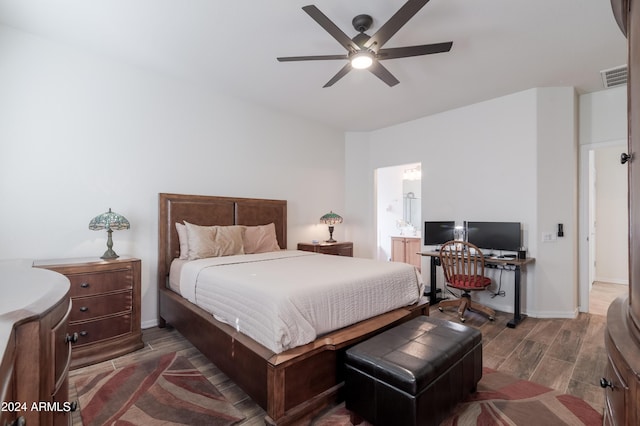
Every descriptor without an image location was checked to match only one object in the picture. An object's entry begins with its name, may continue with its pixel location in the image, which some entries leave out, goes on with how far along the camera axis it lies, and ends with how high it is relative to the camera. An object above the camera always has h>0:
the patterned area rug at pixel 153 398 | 1.80 -1.23
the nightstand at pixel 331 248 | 4.44 -0.51
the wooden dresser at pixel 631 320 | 0.80 -0.38
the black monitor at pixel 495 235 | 3.66 -0.26
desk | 3.34 -0.64
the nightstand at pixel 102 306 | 2.44 -0.80
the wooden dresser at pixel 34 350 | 0.64 -0.35
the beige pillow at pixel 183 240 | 3.22 -0.29
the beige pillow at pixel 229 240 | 3.31 -0.30
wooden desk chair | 3.45 -0.73
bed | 1.67 -0.93
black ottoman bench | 1.54 -0.89
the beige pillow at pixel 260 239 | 3.73 -0.32
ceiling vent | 3.15 +1.53
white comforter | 1.79 -0.56
